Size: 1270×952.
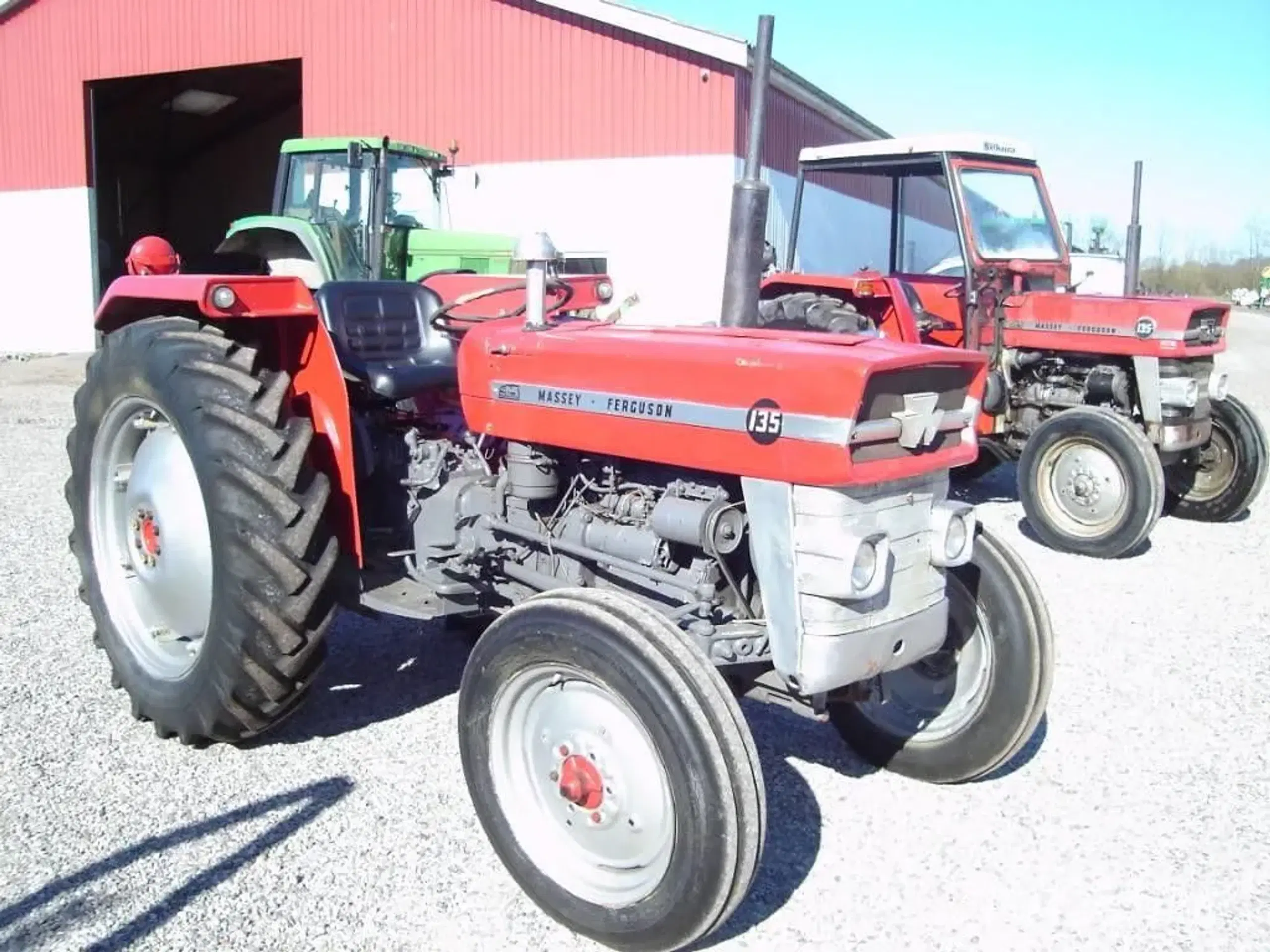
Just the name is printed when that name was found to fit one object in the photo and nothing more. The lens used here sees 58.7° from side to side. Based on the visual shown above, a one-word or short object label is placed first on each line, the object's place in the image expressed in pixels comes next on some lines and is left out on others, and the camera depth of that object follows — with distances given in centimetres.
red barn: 1169
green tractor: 959
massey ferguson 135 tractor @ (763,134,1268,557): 589
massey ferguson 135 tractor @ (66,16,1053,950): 222
